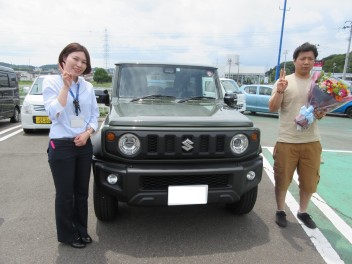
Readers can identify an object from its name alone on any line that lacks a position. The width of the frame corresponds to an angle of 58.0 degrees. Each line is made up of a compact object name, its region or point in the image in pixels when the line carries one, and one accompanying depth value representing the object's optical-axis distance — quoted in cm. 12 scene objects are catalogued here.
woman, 264
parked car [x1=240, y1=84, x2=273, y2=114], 1511
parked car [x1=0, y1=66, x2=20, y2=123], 1021
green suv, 287
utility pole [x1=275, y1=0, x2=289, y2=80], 2471
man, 330
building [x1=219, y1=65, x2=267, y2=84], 6962
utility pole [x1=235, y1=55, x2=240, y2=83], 6874
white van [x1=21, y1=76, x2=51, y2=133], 852
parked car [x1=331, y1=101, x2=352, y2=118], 1644
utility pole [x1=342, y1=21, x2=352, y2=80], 3430
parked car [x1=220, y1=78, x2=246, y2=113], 1299
